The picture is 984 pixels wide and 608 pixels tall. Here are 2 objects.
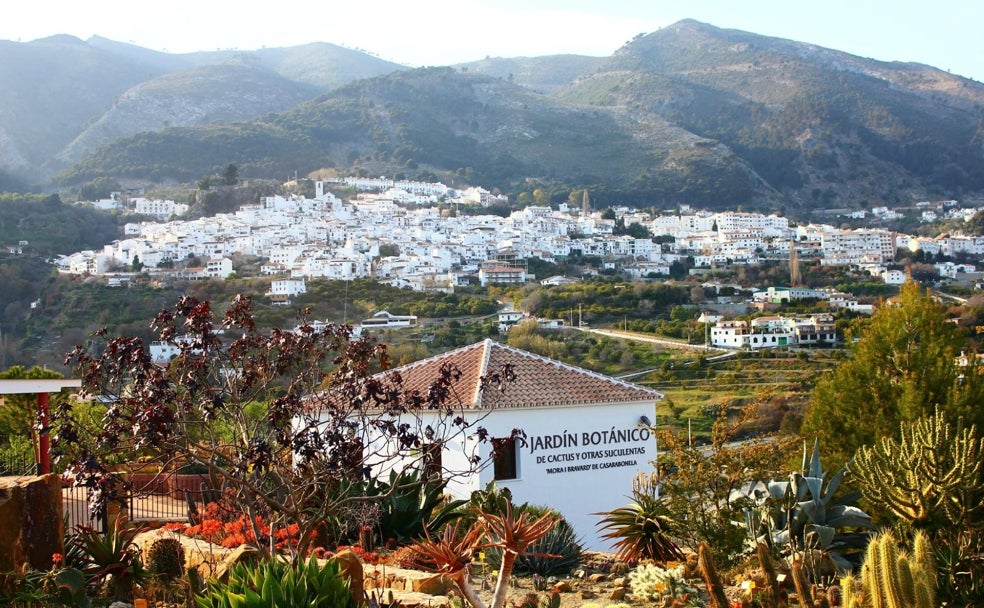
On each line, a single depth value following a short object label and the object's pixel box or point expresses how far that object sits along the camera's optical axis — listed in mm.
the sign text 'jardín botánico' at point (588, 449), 16281
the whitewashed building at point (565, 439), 16000
